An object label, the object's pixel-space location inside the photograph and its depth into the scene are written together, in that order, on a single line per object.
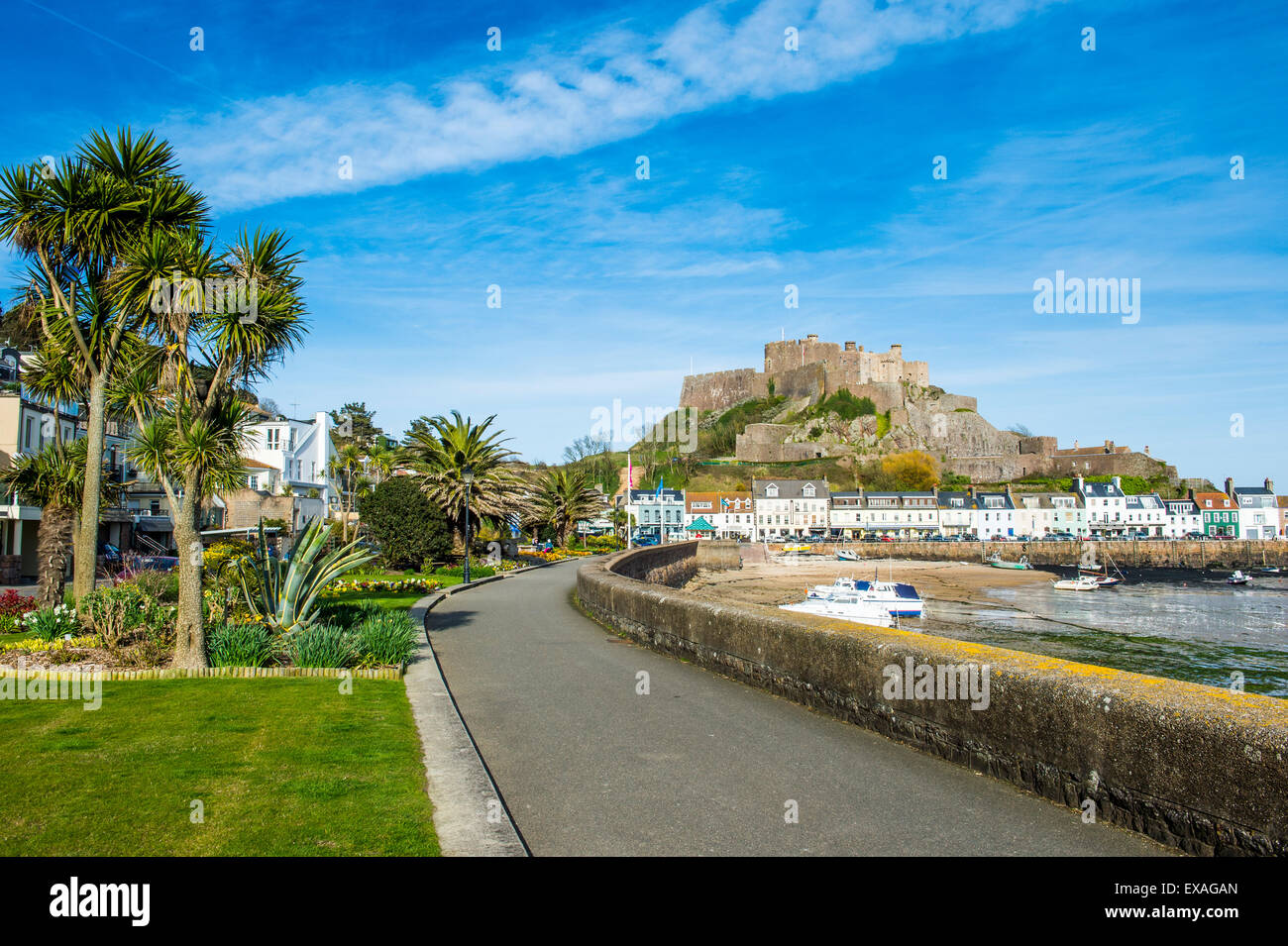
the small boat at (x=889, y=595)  40.12
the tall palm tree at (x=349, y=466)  54.34
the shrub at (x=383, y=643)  10.48
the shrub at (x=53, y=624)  11.54
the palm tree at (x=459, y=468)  33.81
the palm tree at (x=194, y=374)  9.98
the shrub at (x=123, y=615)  11.07
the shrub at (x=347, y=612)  13.00
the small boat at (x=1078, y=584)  66.50
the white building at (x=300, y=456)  56.22
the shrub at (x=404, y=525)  30.42
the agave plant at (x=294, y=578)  11.47
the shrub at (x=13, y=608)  13.29
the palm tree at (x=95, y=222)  12.52
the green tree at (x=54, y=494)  15.37
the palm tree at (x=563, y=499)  49.84
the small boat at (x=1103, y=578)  71.39
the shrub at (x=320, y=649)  10.07
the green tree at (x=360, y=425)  90.62
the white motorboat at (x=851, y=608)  32.56
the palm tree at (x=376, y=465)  45.08
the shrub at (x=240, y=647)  10.14
